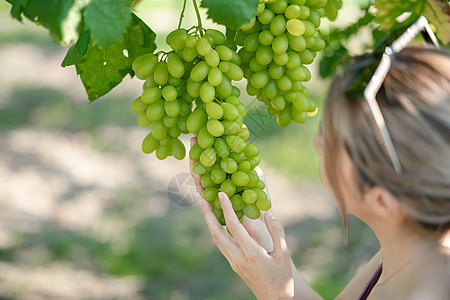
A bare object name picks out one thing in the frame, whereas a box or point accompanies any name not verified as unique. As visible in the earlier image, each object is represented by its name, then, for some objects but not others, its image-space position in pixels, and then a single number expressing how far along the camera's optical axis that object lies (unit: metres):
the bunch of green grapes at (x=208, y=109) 1.51
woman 1.51
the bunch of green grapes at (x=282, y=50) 1.53
